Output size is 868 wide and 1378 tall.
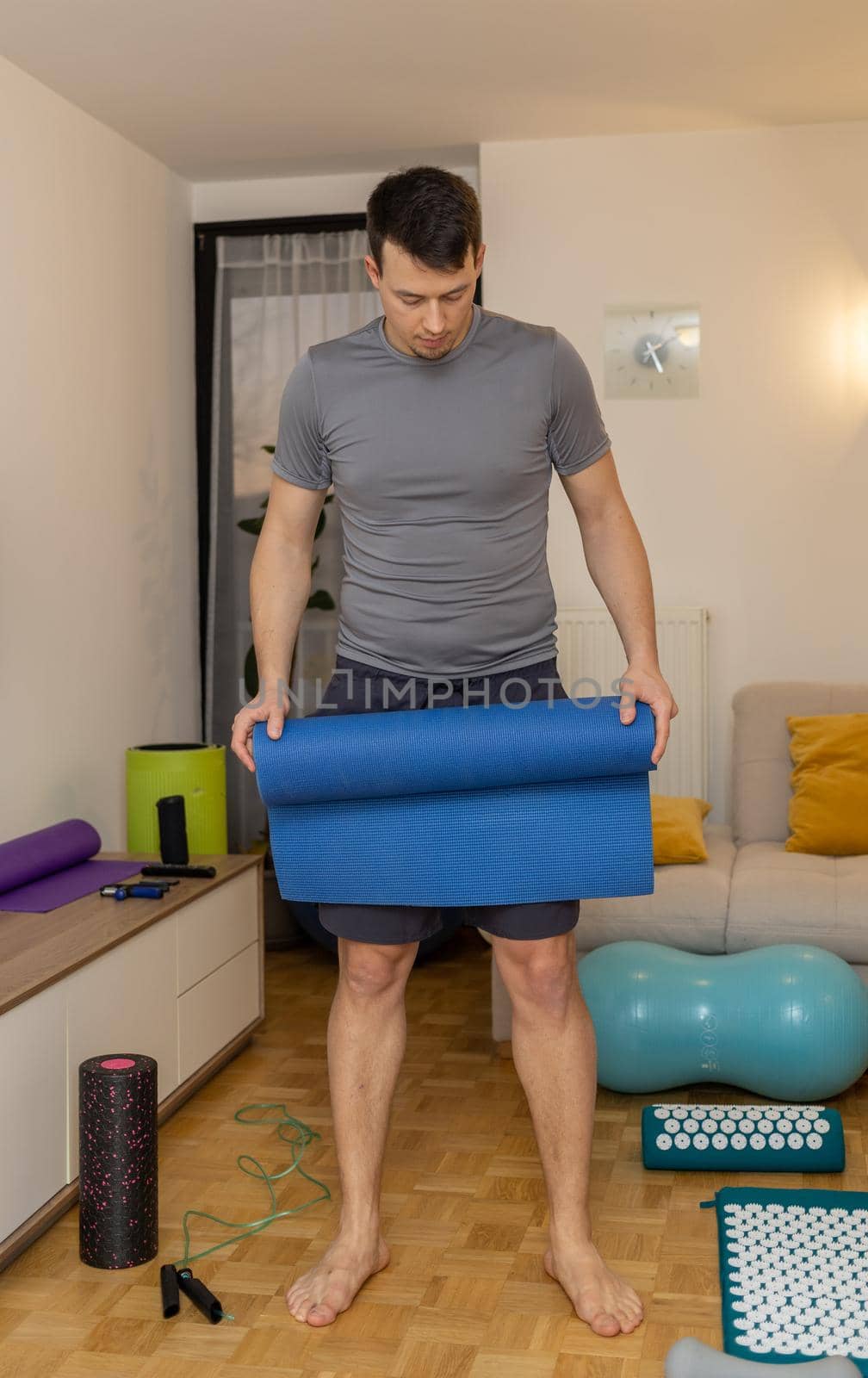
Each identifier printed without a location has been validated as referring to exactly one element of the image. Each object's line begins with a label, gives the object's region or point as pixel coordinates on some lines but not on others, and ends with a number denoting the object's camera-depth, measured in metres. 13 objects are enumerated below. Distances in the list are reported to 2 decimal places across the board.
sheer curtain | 4.47
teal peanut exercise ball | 2.71
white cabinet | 2.22
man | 1.92
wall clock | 4.18
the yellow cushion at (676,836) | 3.30
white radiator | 4.14
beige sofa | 3.04
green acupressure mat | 1.89
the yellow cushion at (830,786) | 3.36
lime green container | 3.66
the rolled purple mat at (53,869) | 2.89
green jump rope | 2.02
